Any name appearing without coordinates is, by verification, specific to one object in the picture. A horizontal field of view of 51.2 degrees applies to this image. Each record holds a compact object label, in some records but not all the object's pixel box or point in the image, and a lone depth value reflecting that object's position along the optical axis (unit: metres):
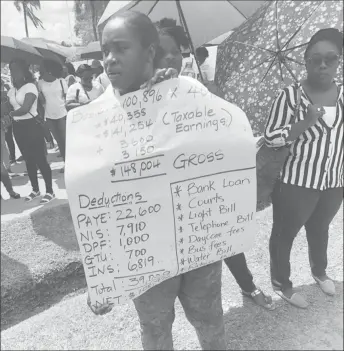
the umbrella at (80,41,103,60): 14.66
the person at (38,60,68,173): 5.35
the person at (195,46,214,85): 5.95
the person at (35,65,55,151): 4.86
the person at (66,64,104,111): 4.07
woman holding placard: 1.28
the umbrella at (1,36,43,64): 6.53
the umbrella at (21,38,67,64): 9.56
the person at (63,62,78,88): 6.75
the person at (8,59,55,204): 4.42
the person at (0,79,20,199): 4.96
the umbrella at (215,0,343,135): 2.36
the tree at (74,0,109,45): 28.69
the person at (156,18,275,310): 1.74
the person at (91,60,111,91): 7.96
